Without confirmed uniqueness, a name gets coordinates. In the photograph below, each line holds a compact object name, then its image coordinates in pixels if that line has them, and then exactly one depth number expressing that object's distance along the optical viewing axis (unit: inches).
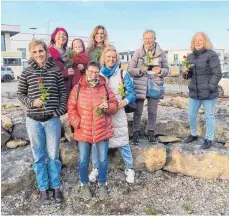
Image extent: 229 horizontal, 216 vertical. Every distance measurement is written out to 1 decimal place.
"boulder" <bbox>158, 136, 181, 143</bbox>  199.0
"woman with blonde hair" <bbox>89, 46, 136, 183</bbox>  151.8
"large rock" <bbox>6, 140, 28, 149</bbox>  191.9
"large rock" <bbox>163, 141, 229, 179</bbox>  177.6
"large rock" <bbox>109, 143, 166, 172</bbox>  179.5
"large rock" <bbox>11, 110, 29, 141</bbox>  199.0
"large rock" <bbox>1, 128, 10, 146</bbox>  194.2
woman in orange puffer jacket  142.5
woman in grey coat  167.6
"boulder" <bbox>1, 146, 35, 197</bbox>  156.3
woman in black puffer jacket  168.9
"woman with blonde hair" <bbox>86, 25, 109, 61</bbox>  165.5
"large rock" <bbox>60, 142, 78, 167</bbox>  176.9
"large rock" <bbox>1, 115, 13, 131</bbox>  198.4
